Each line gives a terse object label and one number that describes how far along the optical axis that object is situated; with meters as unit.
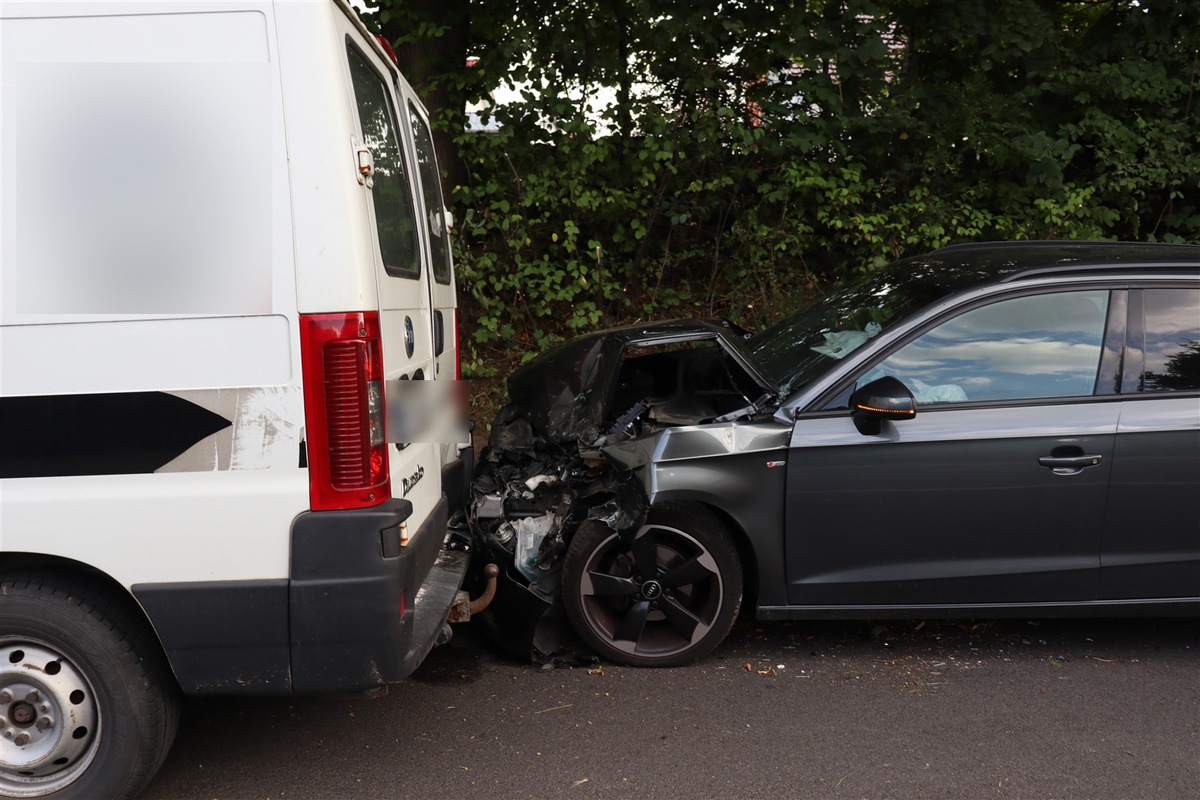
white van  2.81
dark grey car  4.20
